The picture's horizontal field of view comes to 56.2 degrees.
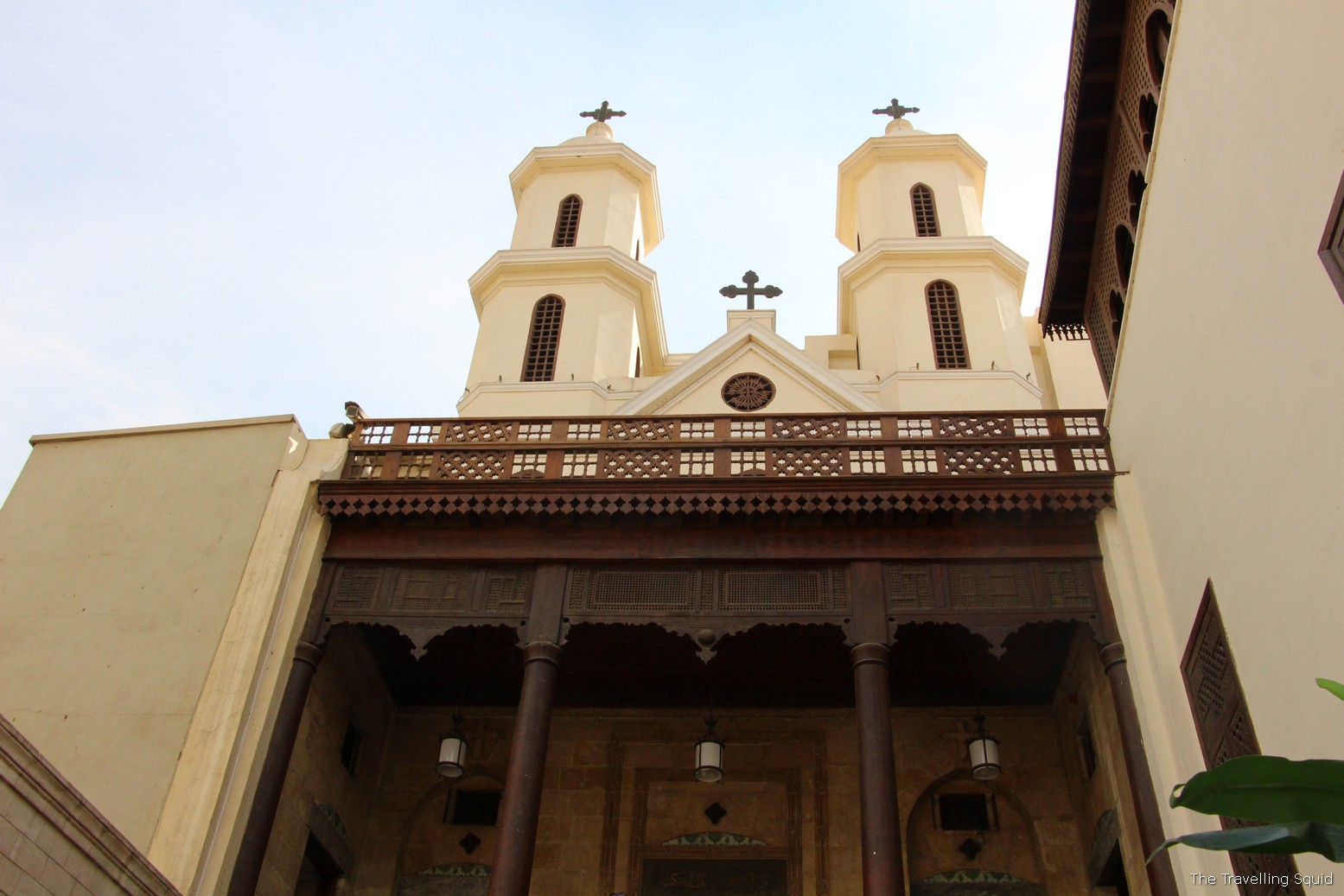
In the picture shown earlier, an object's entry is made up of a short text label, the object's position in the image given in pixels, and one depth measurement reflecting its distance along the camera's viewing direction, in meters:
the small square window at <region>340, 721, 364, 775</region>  12.32
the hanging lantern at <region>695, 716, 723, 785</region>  11.67
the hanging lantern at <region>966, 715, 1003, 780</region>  11.59
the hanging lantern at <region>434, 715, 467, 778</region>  11.88
